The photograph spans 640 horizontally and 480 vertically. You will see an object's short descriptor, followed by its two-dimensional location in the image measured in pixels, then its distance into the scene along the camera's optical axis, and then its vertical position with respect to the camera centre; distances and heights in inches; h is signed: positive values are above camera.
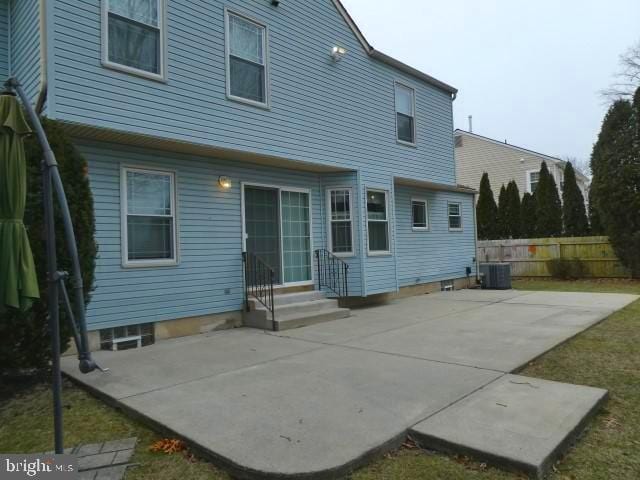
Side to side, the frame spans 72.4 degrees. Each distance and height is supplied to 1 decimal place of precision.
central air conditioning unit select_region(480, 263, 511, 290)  503.5 -30.5
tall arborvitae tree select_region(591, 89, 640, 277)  528.1 +79.6
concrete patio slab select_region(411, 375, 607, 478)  110.2 -50.8
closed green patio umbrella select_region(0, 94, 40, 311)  110.1 +12.4
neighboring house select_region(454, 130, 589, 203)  903.1 +186.5
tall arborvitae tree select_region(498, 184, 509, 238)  794.2 +60.0
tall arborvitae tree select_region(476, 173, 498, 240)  804.0 +67.2
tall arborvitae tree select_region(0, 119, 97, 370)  164.2 +7.8
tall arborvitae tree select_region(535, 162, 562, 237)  723.4 +64.3
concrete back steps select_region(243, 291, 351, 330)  290.9 -39.5
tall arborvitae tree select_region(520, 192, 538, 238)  760.3 +57.9
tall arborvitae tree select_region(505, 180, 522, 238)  781.9 +65.1
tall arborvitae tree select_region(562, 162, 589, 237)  690.2 +57.9
